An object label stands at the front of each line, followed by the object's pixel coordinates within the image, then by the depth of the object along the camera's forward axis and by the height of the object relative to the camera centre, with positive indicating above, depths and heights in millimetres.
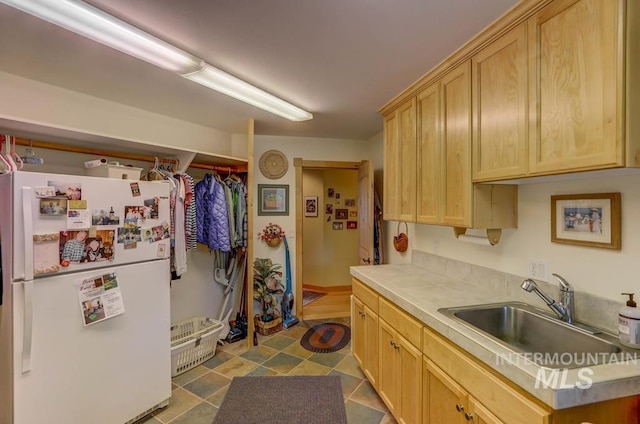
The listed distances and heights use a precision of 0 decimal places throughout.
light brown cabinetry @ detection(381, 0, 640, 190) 1050 +526
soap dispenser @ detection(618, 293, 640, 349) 1149 -459
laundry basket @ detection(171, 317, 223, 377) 2654 -1262
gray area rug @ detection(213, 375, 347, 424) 2117 -1487
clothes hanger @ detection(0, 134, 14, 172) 1623 +271
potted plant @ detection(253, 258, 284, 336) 3568 -1050
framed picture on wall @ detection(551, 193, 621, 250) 1342 -47
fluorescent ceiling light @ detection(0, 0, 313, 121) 1347 +928
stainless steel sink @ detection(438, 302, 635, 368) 1138 -592
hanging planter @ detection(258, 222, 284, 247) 3834 -316
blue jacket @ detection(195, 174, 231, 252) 3039 -42
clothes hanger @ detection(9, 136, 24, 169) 1764 +326
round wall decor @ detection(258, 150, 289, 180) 3881 +619
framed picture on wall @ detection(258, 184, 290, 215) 3896 +156
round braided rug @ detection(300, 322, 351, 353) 3207 -1488
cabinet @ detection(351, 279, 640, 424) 1029 -813
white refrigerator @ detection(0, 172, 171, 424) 1546 -532
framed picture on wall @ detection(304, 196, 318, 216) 5438 +95
